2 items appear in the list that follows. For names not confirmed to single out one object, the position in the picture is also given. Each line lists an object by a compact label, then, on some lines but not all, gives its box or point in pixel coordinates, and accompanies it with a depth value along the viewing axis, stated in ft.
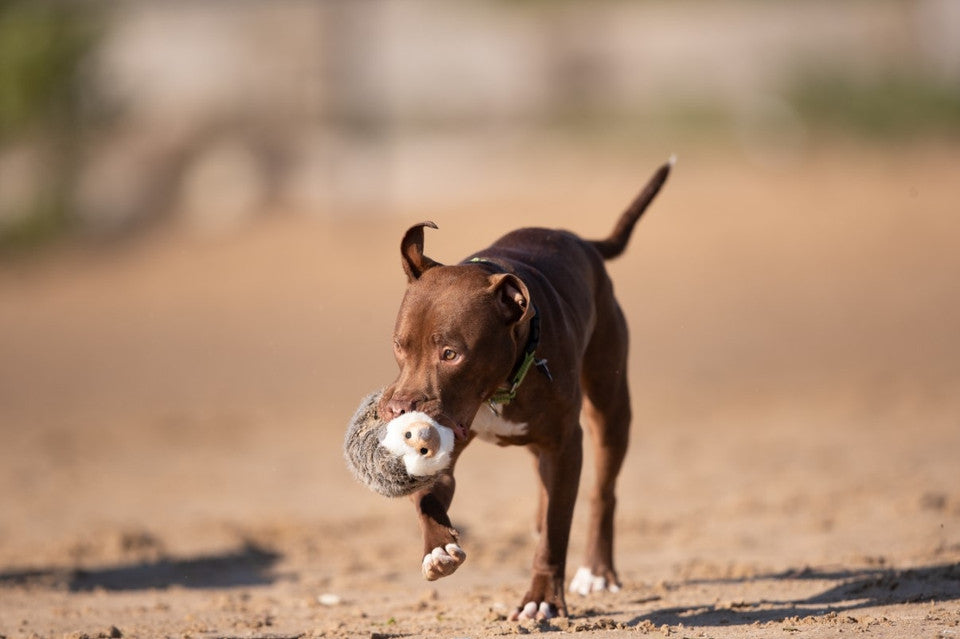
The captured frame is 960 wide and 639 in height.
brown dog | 33.04
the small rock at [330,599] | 43.84
